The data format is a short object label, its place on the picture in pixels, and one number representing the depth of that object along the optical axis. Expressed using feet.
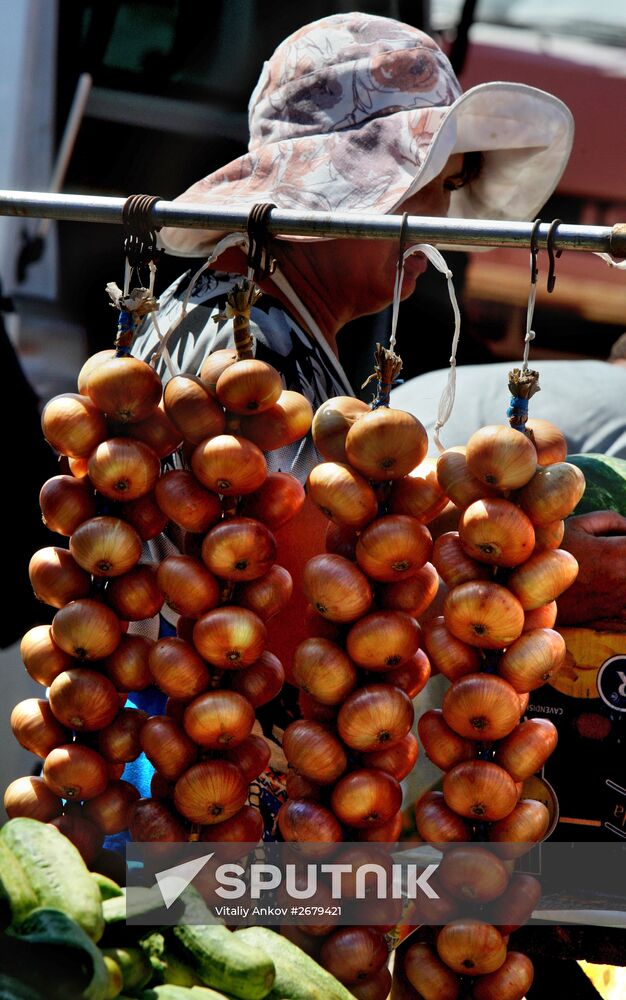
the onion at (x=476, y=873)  4.07
